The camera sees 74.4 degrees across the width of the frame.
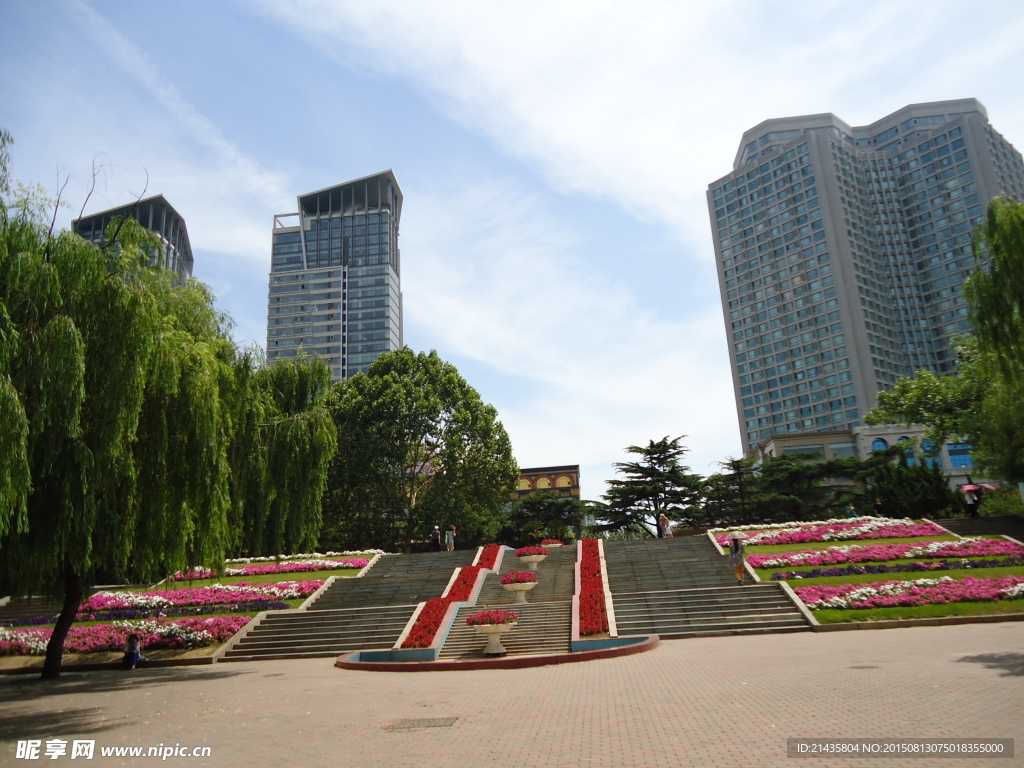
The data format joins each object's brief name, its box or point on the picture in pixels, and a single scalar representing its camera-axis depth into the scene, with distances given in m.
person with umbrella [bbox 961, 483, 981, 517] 28.88
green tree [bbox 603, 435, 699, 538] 46.56
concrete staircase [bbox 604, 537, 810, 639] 17.22
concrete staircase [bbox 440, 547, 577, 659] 16.70
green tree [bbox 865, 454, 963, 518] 33.94
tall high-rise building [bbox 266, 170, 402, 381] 122.69
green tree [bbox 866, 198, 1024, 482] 12.91
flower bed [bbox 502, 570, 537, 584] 19.73
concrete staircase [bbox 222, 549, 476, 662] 18.27
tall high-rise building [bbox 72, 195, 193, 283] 135.62
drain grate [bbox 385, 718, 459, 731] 8.04
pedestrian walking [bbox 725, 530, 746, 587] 20.55
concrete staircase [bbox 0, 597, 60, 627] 23.06
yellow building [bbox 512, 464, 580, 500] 80.94
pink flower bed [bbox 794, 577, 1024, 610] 16.84
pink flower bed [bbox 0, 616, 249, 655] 18.44
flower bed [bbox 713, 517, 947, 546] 26.14
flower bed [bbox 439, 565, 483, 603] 21.12
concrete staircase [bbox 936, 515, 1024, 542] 26.42
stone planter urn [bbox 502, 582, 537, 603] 19.83
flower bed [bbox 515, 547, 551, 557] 23.50
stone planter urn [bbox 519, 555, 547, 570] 23.61
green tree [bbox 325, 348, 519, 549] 41.84
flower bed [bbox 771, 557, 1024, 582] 20.19
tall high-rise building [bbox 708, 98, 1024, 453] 98.31
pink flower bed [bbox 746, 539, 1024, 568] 22.12
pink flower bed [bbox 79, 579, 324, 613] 22.78
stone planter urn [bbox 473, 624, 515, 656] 15.73
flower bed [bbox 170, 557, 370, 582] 27.33
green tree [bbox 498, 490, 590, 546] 56.97
